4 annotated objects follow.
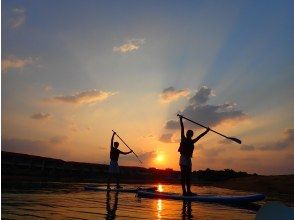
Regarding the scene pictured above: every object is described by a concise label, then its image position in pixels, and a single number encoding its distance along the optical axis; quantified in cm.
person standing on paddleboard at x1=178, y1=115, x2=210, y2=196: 792
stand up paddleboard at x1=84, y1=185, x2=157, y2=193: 926
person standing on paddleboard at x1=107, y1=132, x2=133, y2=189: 1097
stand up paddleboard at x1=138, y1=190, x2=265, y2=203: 683
